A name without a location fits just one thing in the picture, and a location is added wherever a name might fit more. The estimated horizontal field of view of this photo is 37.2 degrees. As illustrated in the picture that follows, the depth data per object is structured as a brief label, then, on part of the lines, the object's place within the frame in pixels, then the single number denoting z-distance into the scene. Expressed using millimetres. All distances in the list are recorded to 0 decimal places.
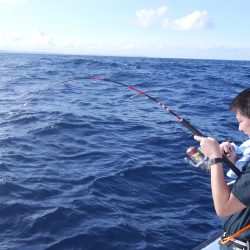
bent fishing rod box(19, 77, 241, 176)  2918
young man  2672
